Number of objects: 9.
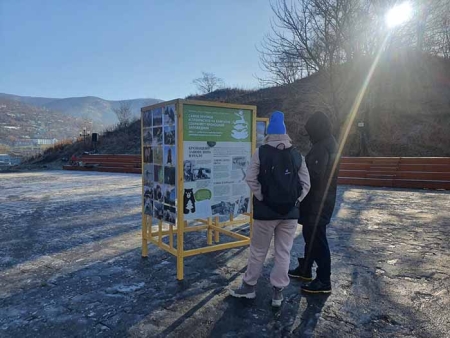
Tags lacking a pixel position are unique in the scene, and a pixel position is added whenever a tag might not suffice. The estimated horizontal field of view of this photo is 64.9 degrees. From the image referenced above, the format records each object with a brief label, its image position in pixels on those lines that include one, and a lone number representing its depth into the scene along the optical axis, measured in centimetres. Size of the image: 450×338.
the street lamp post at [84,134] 3373
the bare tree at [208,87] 4831
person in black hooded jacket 346
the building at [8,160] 3417
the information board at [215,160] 402
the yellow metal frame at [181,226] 387
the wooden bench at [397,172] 1084
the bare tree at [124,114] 3821
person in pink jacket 309
